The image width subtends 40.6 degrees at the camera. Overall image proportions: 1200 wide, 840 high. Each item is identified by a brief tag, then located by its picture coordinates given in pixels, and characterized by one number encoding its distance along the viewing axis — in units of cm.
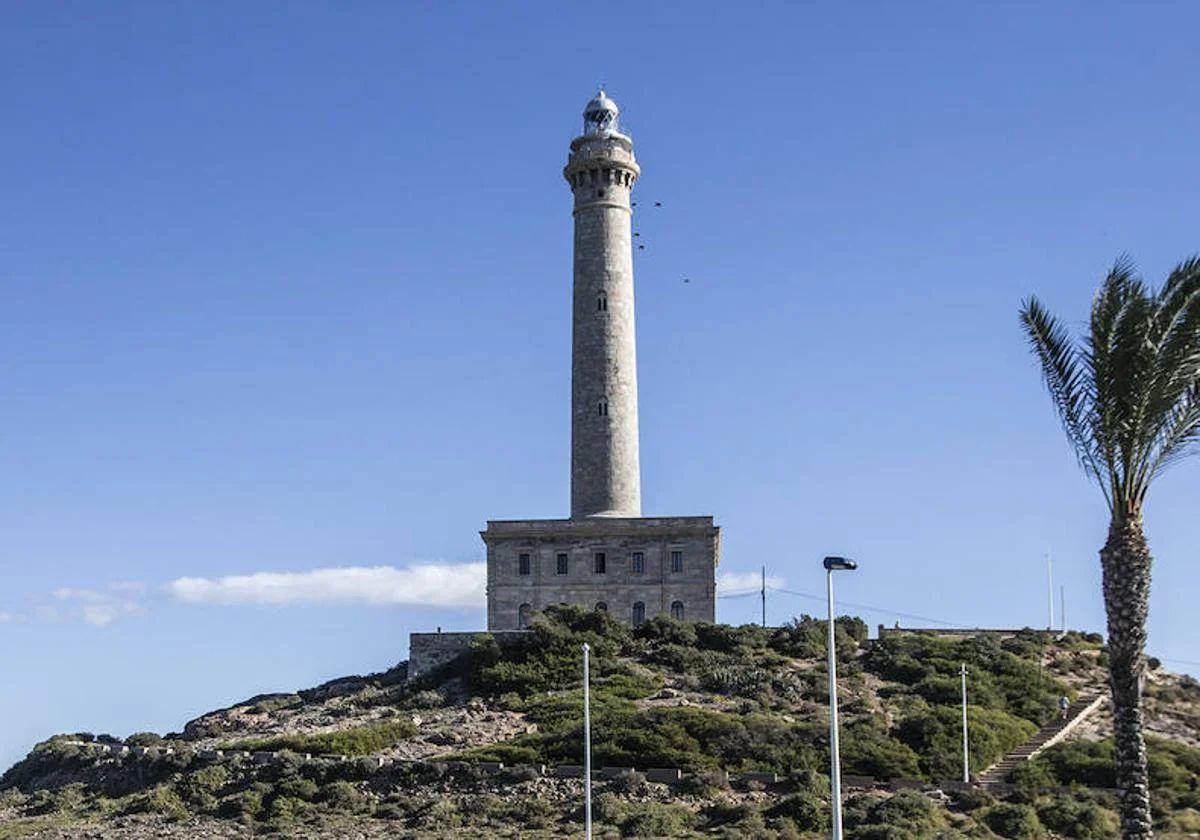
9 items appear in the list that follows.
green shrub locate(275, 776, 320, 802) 4969
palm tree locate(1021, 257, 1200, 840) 2438
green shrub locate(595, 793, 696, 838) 4353
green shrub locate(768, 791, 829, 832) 4372
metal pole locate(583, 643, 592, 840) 3804
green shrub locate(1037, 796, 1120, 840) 4281
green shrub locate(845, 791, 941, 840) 4131
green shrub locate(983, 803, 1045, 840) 4288
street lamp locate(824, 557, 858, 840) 2598
